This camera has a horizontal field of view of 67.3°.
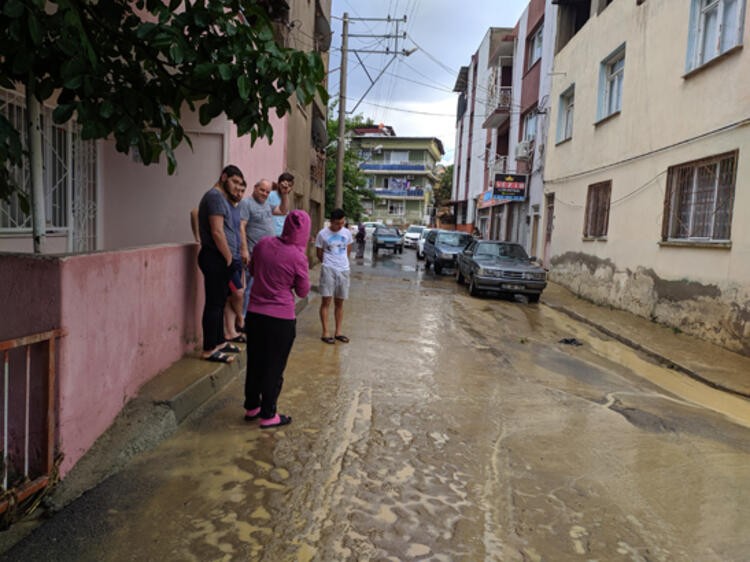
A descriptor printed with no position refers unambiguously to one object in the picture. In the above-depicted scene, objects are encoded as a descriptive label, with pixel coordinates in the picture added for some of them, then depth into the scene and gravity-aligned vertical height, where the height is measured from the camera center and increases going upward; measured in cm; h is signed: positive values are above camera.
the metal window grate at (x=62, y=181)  566 +43
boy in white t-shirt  736 -33
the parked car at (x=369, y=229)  4352 +58
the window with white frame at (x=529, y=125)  2166 +476
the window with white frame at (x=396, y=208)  6856 +362
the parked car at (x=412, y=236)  4107 +15
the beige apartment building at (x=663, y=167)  876 +169
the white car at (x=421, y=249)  2855 -52
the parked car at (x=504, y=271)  1343 -67
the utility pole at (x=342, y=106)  2100 +483
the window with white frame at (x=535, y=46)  2197 +805
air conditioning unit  2136 +362
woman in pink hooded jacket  426 -56
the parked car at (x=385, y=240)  3306 -15
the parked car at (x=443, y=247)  2059 -26
